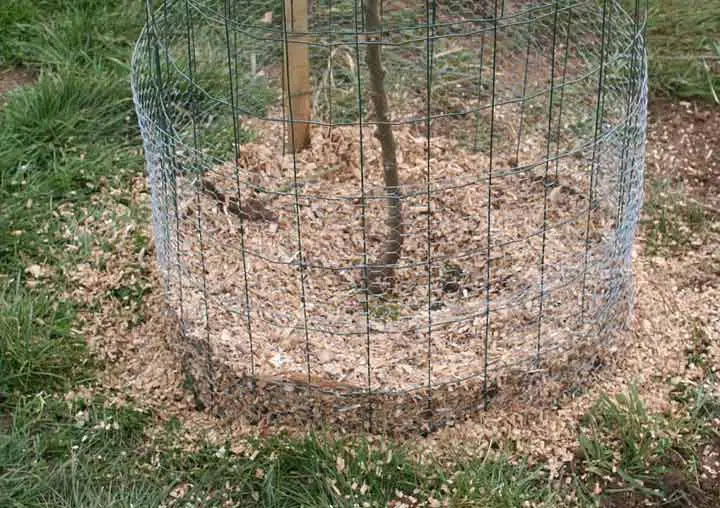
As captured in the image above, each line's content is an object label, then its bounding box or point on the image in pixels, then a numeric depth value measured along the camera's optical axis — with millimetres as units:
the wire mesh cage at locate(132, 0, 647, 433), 3354
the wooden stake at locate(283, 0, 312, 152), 4164
